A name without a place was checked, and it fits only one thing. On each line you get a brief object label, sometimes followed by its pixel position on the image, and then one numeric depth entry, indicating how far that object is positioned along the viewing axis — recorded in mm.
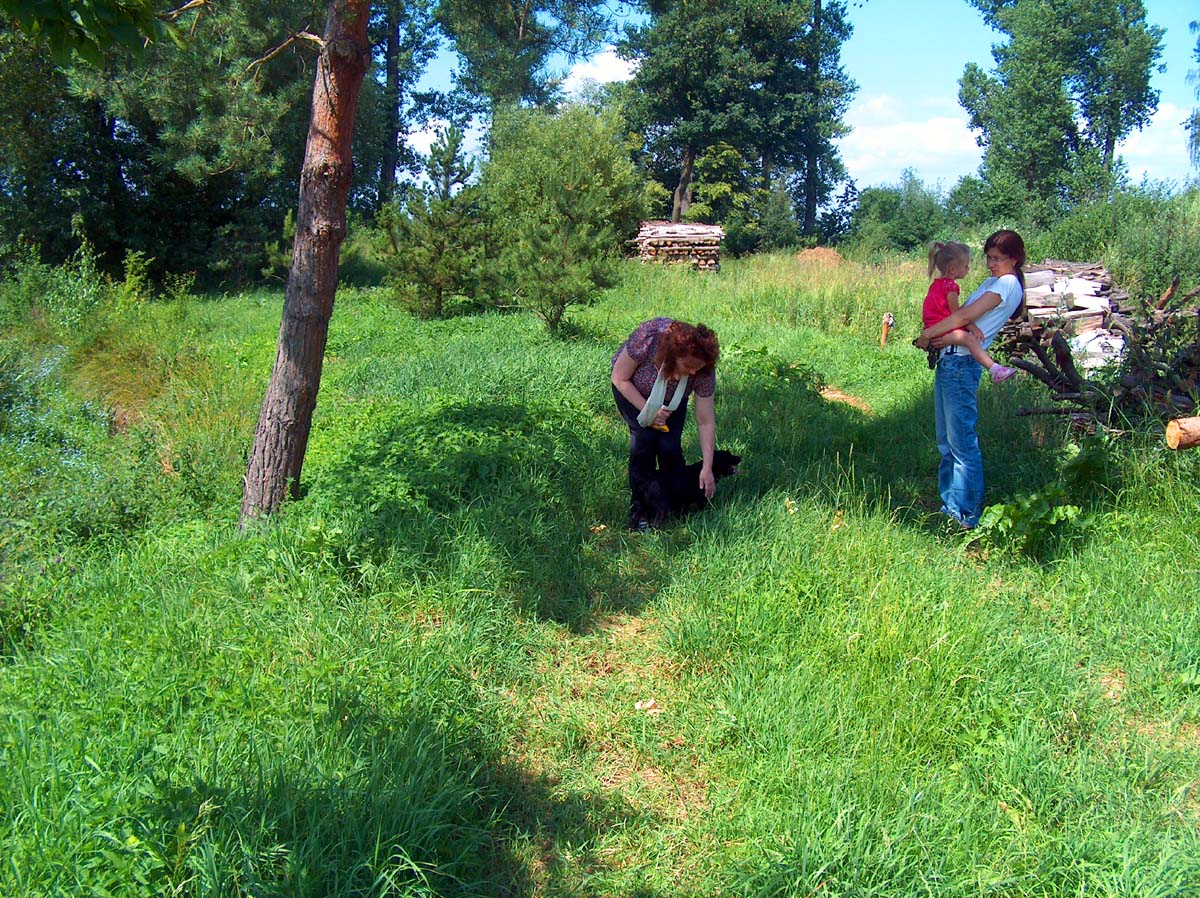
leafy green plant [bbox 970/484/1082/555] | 4535
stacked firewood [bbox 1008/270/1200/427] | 5418
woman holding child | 4777
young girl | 5156
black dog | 5082
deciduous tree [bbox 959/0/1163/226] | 33625
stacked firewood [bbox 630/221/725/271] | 19984
